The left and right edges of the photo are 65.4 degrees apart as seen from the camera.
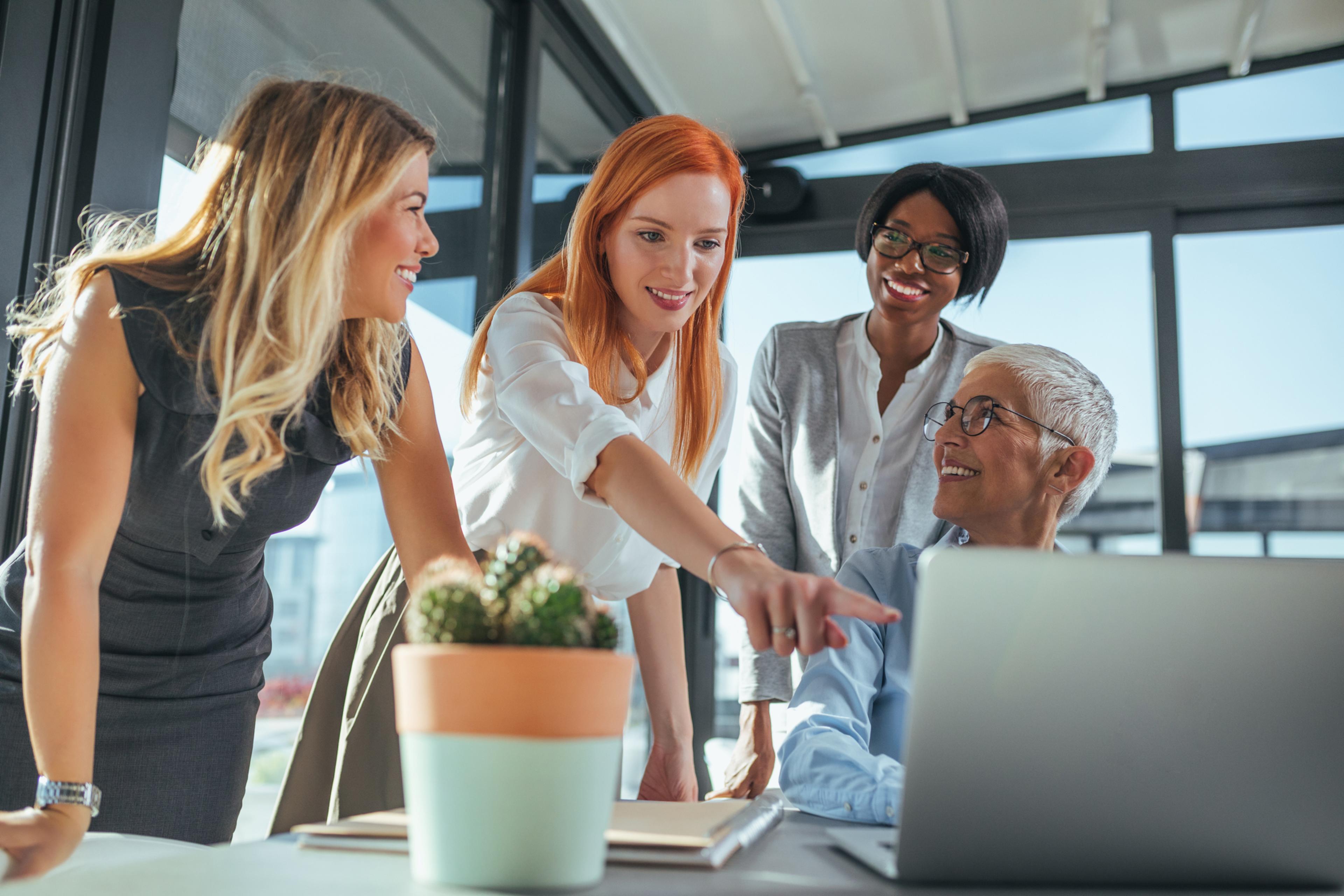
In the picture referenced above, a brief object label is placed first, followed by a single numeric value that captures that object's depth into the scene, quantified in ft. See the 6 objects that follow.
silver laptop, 1.89
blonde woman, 3.03
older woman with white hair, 4.95
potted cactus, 1.72
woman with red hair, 4.55
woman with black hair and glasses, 6.39
